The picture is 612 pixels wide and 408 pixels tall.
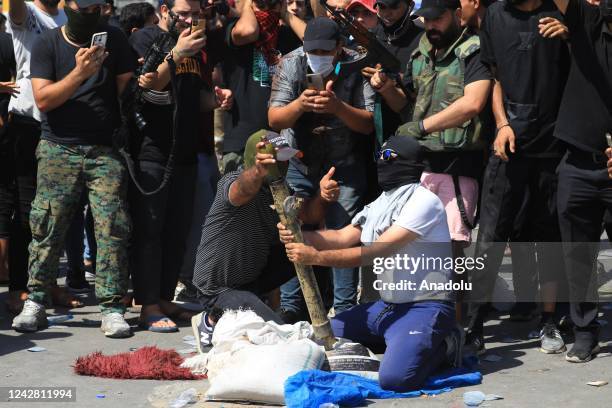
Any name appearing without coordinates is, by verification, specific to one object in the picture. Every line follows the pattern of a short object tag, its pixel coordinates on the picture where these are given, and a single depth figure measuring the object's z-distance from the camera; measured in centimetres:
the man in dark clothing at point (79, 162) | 1445
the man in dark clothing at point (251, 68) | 1569
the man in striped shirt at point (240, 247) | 1290
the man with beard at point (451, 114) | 1398
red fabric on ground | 1256
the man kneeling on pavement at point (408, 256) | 1206
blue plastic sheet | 1110
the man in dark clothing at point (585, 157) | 1294
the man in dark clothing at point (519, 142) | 1360
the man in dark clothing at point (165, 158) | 1495
